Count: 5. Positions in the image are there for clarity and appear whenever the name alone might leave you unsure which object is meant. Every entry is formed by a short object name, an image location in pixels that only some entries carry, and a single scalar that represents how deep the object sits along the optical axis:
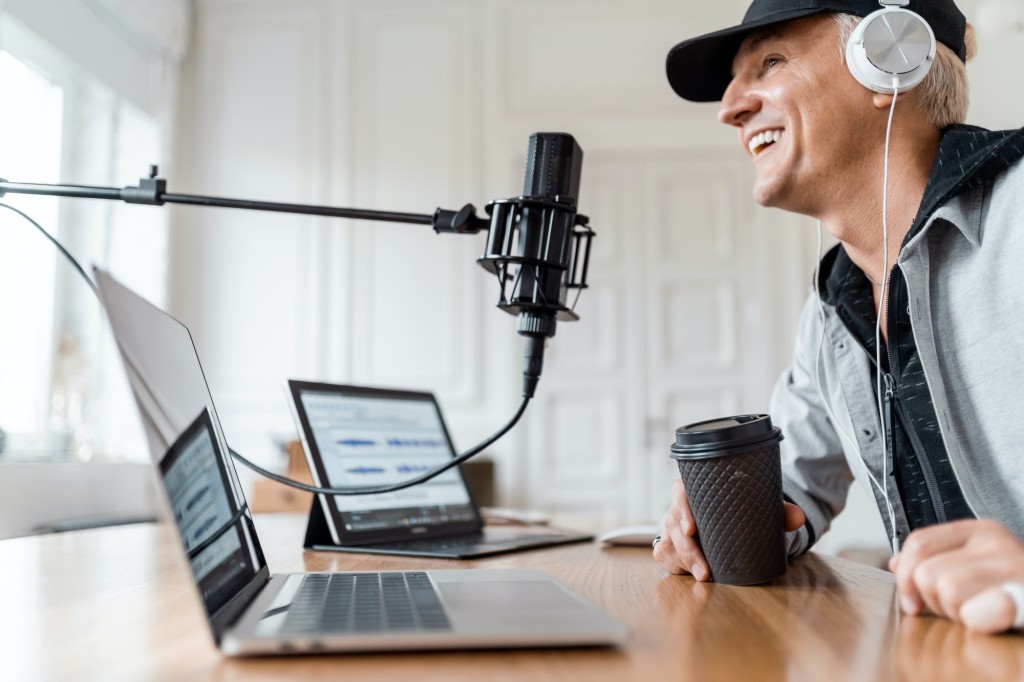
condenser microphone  0.74
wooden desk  0.43
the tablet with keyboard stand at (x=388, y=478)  1.04
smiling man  0.94
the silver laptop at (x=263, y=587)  0.46
